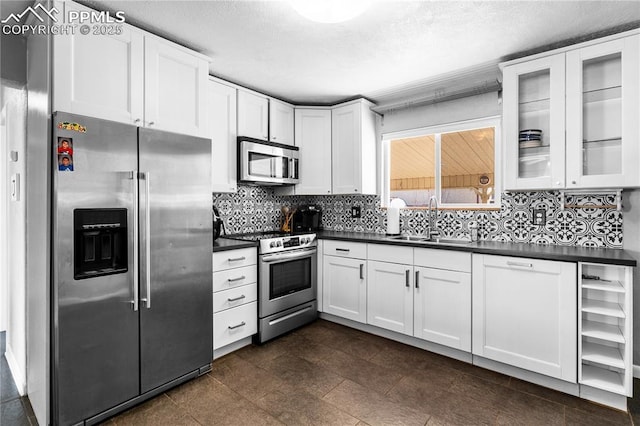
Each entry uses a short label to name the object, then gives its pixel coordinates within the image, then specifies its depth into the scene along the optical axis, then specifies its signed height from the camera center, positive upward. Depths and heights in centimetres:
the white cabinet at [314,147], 382 +75
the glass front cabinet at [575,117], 219 +69
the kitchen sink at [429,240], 295 -27
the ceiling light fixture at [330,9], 173 +109
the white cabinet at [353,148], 360 +71
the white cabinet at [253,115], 325 +99
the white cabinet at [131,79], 186 +85
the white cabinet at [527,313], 219 -73
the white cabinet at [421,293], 264 -72
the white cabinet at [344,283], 327 -75
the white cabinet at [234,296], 267 -73
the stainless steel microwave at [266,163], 320 +51
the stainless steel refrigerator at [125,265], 176 -33
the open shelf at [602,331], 205 -79
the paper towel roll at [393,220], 349 -9
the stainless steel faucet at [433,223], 335 -12
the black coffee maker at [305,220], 402 -11
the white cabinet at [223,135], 301 +72
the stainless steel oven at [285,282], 301 -71
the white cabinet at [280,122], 358 +100
